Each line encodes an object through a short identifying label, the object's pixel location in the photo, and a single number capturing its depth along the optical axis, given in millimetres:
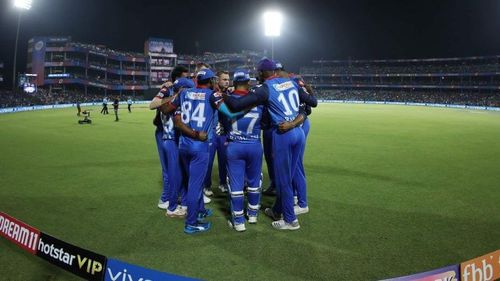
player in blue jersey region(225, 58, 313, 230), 5555
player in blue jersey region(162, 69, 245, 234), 5387
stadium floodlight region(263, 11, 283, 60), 33050
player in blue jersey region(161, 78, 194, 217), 6195
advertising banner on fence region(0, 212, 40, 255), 4488
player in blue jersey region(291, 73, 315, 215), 6351
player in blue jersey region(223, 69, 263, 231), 5367
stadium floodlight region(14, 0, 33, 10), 38688
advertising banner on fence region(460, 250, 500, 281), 3555
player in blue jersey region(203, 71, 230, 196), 7406
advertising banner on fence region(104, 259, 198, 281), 3221
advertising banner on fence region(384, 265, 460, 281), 3216
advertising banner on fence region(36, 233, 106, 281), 3690
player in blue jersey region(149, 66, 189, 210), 6090
